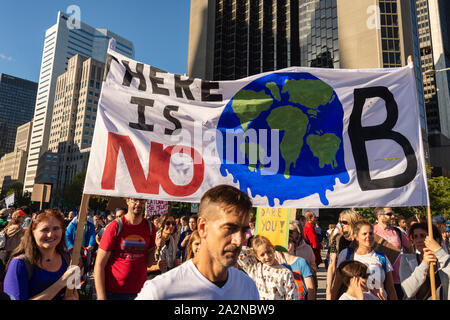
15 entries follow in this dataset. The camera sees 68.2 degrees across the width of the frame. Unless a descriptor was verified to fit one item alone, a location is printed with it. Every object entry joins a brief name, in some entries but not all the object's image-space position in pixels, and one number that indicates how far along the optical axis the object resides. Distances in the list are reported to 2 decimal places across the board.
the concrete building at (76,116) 123.94
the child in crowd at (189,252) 3.62
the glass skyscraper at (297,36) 54.72
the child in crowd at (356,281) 3.36
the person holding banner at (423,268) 3.38
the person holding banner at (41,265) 2.67
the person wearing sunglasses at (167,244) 7.15
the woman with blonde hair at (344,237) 4.73
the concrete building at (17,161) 152.98
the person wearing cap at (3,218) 8.69
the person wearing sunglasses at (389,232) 5.17
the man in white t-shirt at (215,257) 1.69
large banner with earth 4.02
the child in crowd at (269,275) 3.57
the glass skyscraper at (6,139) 192.88
